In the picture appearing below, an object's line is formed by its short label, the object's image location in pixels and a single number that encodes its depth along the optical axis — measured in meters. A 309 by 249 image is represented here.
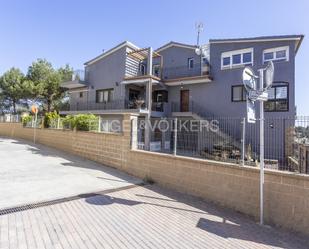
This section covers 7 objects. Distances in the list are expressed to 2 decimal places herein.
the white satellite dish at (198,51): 18.80
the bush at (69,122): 12.70
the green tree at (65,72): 32.99
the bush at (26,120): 18.81
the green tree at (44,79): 31.06
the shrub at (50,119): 15.31
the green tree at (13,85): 29.92
